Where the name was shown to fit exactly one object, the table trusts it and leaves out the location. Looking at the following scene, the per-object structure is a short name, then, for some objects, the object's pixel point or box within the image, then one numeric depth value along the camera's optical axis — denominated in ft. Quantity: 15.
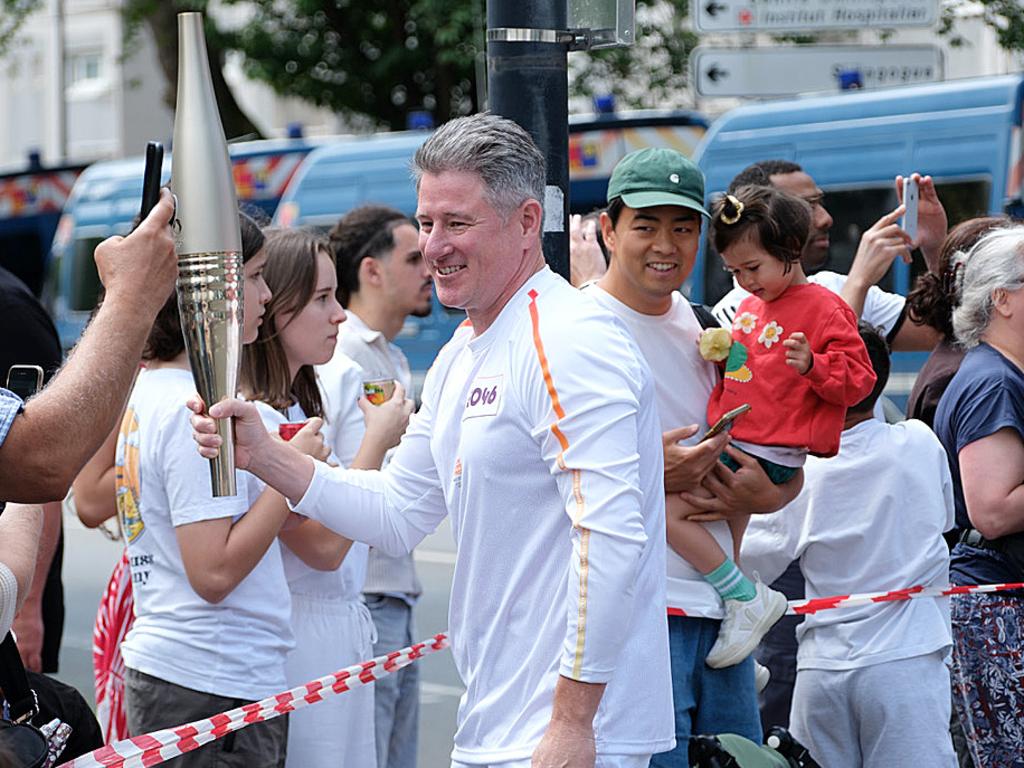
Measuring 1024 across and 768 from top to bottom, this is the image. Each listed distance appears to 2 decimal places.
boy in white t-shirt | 29.25
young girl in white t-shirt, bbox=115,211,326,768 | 25.52
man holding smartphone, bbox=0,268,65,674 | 32.17
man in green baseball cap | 26.03
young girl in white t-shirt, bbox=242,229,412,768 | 27.61
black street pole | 27.30
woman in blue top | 29.07
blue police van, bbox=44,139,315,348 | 117.91
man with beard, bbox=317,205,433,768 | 31.86
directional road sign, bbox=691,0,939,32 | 65.51
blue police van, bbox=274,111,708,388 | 92.12
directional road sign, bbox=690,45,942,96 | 68.95
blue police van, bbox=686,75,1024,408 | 70.33
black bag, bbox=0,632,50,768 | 18.07
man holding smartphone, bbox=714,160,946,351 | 33.42
